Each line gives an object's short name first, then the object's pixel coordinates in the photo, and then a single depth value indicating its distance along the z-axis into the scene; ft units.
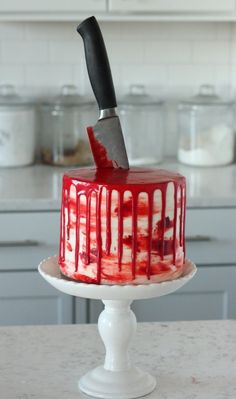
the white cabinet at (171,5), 9.61
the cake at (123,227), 3.88
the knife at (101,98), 4.13
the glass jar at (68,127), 10.61
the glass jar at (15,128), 10.24
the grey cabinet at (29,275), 8.68
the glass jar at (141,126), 10.70
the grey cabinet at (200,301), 9.02
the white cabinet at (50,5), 9.58
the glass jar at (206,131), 10.50
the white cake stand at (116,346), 4.02
